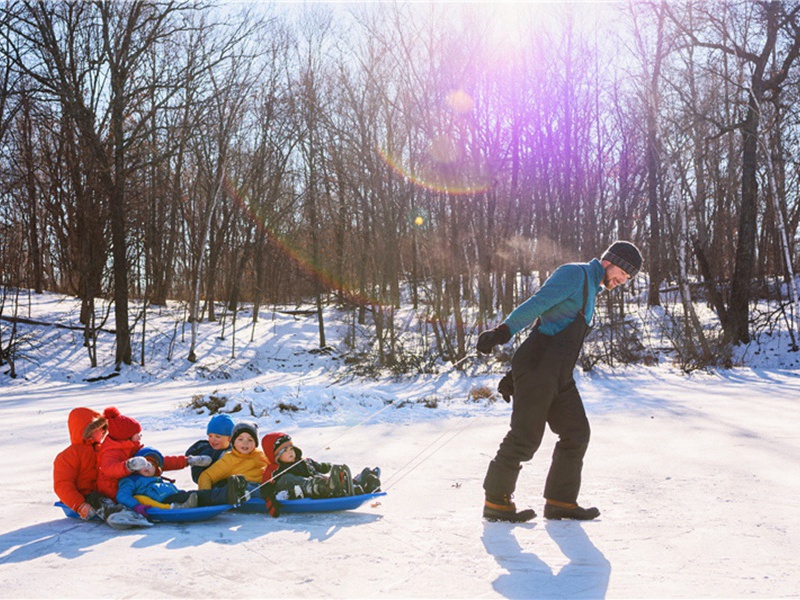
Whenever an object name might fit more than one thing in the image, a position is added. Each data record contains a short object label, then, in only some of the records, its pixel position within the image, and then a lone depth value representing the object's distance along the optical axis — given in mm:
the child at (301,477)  4984
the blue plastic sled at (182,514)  4676
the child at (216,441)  5324
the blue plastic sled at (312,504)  4938
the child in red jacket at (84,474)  4621
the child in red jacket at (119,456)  4844
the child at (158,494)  4777
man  4488
